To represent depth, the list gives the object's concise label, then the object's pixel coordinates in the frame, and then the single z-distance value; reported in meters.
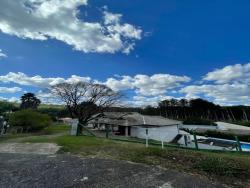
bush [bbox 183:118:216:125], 35.21
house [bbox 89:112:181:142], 19.39
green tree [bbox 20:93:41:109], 39.94
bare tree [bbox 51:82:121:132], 17.40
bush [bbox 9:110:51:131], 14.51
